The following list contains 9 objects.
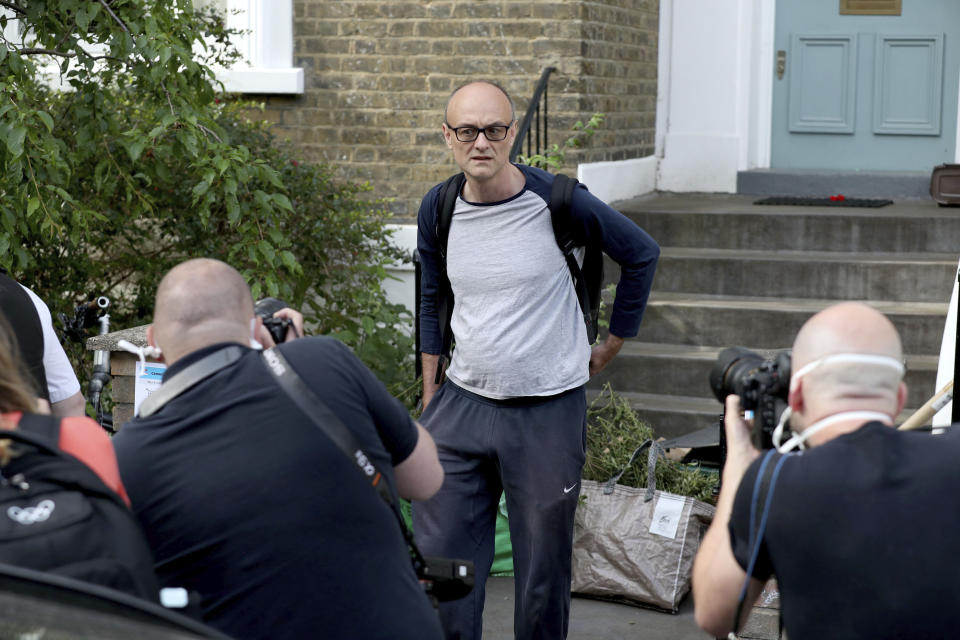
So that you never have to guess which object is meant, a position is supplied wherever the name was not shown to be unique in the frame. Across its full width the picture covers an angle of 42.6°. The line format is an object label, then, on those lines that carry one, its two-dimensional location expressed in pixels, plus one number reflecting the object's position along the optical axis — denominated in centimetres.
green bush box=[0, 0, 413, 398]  470
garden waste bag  493
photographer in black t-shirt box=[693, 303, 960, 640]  215
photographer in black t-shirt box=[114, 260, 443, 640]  237
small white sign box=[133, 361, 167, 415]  425
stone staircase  673
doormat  800
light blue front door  848
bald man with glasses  389
